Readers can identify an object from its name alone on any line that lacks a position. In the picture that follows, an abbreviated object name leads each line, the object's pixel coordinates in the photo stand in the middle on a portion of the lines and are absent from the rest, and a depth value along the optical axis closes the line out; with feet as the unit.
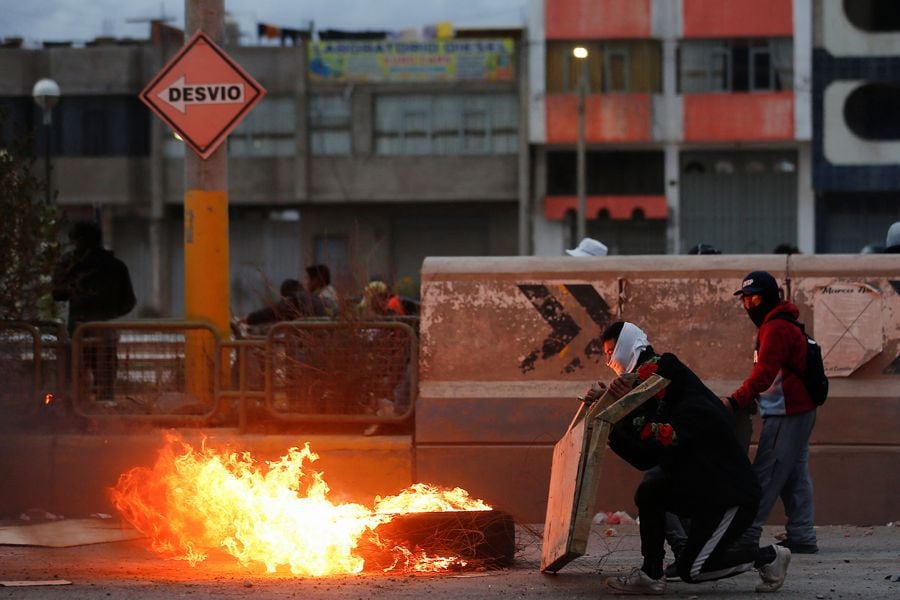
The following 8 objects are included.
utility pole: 67.82
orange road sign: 67.05
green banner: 303.68
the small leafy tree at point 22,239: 63.87
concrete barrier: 60.39
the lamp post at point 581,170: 282.56
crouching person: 44.04
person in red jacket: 50.83
